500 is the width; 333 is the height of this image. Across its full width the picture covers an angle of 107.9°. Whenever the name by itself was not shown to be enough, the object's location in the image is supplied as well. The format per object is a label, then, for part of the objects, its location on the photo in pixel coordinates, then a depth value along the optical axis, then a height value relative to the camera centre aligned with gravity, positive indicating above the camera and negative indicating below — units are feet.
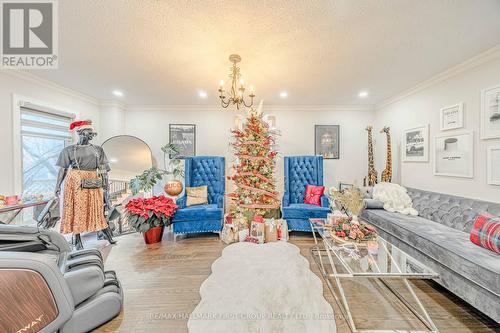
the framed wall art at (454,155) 7.90 +0.47
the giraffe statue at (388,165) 11.59 +0.00
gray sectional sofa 4.61 -2.57
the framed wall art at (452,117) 8.24 +2.27
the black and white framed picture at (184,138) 13.88 +2.11
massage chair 3.48 -2.74
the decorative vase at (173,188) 12.30 -1.52
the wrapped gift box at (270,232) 9.43 -3.46
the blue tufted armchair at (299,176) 12.06 -0.73
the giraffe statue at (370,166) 12.30 -0.06
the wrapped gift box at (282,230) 9.63 -3.46
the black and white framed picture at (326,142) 13.91 +1.77
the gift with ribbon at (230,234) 9.50 -3.63
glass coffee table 4.76 -2.91
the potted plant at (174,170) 12.35 -0.32
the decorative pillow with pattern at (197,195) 11.05 -1.87
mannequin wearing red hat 8.01 -0.98
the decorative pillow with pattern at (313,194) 11.19 -1.84
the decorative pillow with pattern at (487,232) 5.27 -2.06
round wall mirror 12.41 +0.67
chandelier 7.18 +3.92
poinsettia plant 9.12 -2.39
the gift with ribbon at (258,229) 9.16 -3.22
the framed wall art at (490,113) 7.03 +2.07
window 9.16 +1.08
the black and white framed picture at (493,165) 6.98 -0.01
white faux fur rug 4.66 -4.02
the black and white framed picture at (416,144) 10.01 +1.22
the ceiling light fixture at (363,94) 11.23 +4.51
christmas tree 9.04 -0.14
